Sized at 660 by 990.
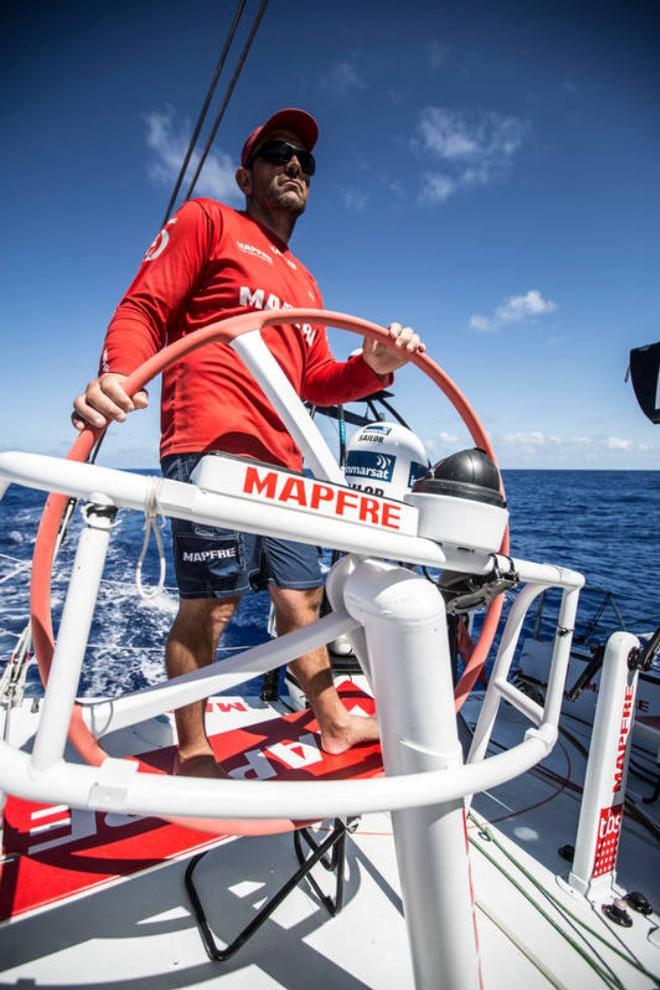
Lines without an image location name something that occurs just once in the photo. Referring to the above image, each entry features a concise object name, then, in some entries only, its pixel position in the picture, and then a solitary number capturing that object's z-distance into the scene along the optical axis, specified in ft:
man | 3.93
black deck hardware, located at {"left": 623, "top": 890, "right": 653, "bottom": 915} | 4.96
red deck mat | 3.63
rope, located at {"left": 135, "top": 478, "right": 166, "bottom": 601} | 1.96
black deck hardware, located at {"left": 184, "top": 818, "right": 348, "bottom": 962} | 3.78
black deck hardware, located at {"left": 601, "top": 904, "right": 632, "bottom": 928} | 4.74
